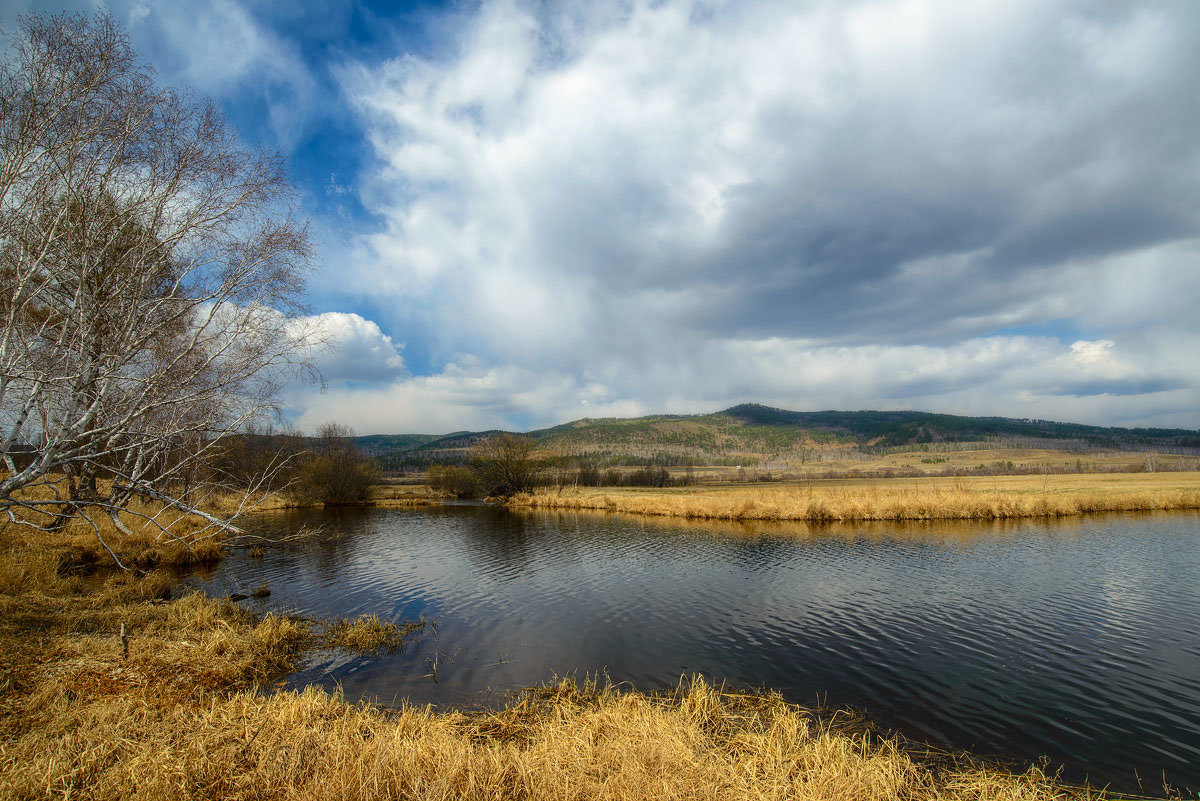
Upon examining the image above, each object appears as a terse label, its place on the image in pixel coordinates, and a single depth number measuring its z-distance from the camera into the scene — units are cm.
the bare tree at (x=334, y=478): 6631
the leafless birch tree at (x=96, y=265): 768
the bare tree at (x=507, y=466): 6925
